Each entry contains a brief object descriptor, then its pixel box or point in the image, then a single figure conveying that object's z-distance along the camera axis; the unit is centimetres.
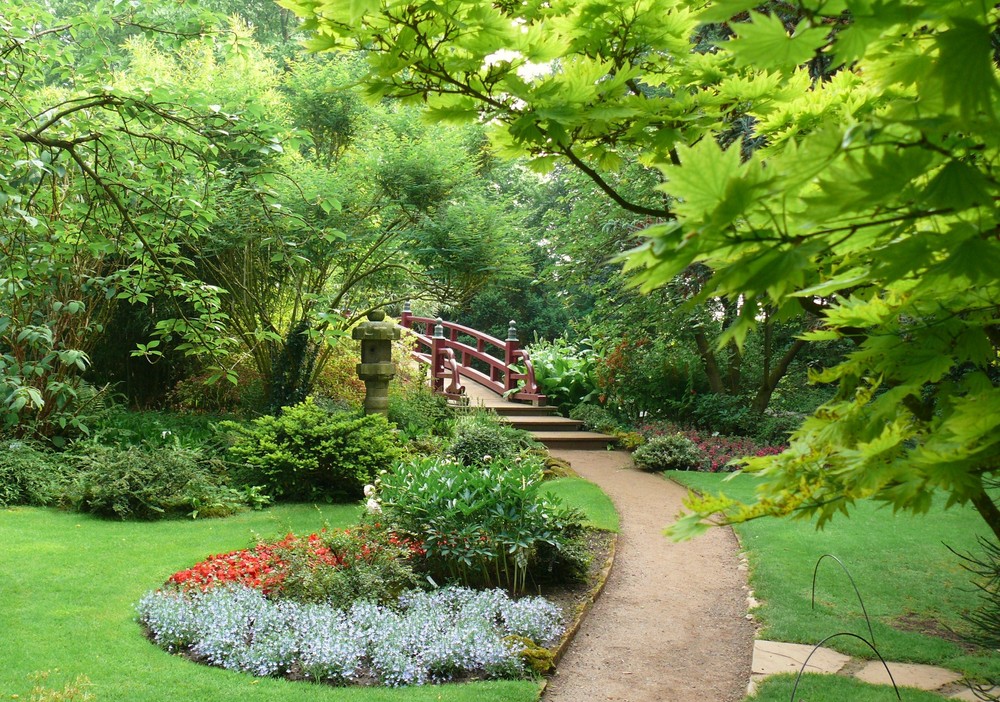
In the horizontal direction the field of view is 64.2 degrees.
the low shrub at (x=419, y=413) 1082
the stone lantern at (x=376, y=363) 998
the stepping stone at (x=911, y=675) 411
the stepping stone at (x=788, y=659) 441
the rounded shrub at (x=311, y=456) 830
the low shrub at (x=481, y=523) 564
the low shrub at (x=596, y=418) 1315
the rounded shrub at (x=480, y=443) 930
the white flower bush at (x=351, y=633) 430
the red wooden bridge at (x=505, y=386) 1278
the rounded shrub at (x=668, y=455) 1054
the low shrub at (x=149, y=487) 736
